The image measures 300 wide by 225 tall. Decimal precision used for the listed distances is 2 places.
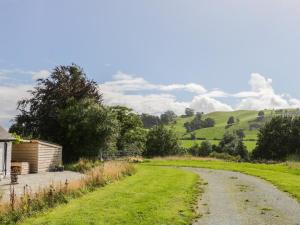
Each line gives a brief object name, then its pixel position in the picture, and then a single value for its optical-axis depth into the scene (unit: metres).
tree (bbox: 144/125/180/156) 49.18
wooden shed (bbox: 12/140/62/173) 22.55
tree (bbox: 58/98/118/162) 26.83
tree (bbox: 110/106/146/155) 40.40
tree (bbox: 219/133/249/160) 52.29
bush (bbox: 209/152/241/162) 38.45
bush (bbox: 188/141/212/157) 57.92
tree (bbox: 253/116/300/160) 47.13
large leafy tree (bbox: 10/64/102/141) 28.72
